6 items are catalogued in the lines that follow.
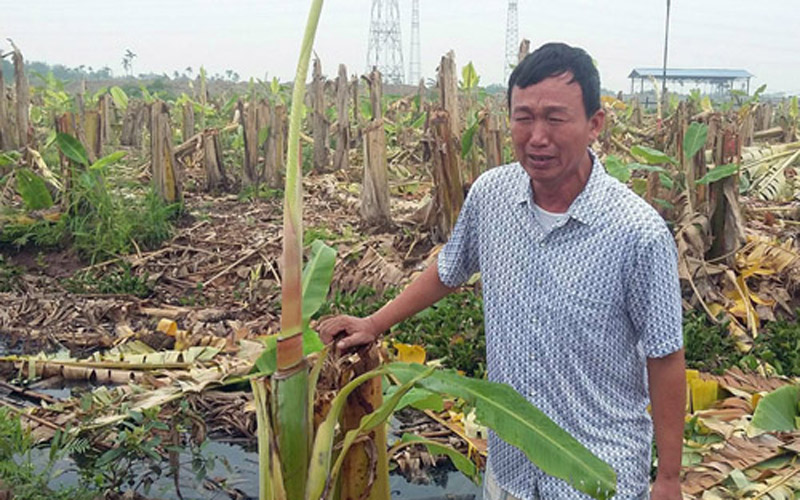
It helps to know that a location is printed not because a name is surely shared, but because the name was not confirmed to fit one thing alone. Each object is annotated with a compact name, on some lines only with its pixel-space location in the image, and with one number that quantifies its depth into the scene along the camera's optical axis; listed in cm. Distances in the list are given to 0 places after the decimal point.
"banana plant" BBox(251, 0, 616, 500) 149
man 154
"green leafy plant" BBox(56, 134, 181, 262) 612
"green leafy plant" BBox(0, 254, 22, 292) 562
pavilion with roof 4666
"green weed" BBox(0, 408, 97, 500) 245
